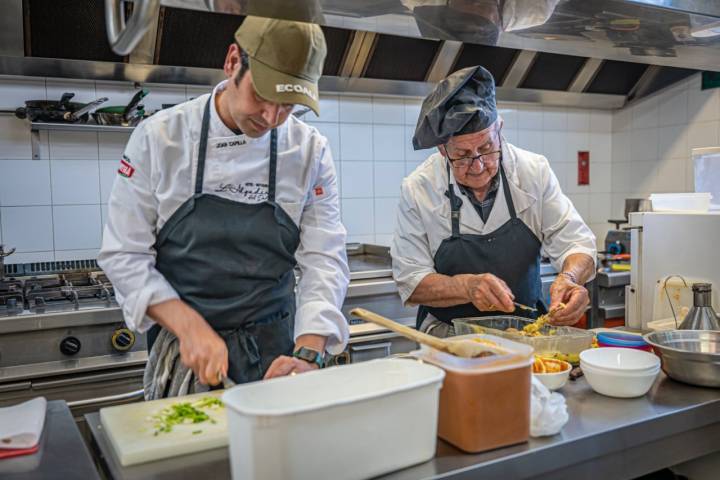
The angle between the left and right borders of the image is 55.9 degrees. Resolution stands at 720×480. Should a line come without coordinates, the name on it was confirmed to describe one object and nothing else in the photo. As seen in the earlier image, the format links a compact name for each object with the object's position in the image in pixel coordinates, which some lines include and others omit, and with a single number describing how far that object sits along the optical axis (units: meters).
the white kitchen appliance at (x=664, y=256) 2.21
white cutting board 1.24
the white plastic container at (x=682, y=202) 2.34
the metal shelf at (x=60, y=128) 2.98
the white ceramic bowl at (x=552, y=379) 1.54
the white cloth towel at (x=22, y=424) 1.28
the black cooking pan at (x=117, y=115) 3.10
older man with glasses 2.14
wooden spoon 1.34
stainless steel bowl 1.57
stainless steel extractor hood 1.44
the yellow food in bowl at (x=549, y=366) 1.57
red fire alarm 4.84
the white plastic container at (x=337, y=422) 1.02
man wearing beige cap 1.61
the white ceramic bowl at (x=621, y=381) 1.51
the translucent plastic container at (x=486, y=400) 1.22
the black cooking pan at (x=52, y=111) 2.96
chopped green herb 1.35
